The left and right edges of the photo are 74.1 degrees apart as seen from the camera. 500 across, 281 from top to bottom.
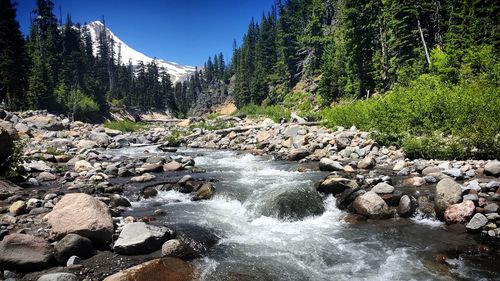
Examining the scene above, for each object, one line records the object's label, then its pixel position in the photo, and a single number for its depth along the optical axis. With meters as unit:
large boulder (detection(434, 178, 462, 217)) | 10.07
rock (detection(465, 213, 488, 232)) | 8.78
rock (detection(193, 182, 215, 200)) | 13.78
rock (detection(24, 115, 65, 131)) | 41.29
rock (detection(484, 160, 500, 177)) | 12.52
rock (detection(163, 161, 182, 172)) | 20.00
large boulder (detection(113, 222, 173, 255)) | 8.09
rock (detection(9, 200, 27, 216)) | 10.33
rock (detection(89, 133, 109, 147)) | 33.97
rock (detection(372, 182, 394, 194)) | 11.91
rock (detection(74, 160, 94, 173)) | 18.58
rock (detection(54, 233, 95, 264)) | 7.54
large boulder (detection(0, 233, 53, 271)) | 7.03
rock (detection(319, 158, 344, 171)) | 17.42
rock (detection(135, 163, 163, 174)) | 19.17
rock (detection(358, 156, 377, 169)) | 17.31
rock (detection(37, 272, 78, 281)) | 6.34
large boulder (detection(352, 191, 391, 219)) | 10.68
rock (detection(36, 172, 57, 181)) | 16.17
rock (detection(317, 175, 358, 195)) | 12.91
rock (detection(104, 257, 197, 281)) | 6.81
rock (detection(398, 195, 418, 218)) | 10.61
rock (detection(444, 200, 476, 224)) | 9.45
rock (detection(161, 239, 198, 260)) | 8.07
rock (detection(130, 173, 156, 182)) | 16.81
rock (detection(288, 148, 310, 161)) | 22.06
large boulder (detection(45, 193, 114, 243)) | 8.30
